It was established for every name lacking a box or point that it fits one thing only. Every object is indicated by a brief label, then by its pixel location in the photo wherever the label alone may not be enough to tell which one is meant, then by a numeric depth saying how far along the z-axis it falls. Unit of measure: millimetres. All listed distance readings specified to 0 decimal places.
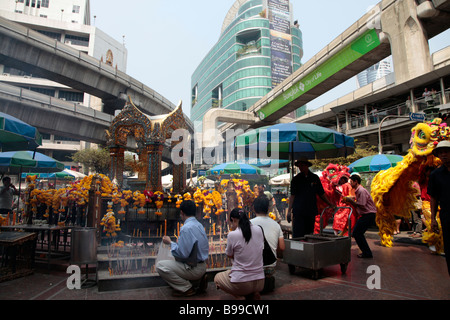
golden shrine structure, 7773
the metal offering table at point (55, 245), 4880
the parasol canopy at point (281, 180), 16875
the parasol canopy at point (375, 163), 9727
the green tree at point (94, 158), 31750
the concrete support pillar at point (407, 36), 15133
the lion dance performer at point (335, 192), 6806
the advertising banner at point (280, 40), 65812
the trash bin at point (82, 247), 4125
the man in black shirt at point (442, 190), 3220
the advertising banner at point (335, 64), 14055
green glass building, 64188
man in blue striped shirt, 3514
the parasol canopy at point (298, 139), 5309
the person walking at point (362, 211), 5574
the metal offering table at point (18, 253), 4219
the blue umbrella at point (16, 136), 4914
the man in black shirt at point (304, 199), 4918
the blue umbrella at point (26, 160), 8359
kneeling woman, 3047
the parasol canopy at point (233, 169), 13539
